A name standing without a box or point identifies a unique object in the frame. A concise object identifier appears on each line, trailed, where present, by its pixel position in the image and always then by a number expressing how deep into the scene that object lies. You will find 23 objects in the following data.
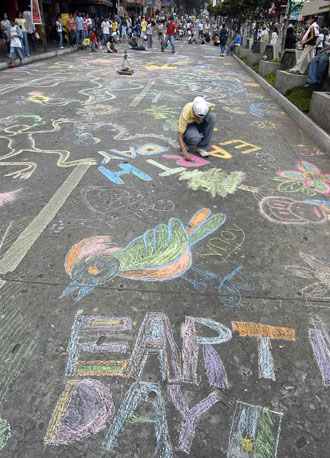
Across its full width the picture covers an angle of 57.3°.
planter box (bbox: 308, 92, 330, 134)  6.07
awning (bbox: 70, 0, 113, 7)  28.02
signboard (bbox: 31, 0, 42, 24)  15.31
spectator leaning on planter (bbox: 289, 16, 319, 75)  8.74
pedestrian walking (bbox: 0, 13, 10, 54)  13.76
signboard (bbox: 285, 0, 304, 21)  14.94
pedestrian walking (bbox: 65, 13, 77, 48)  20.83
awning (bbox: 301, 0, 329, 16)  10.48
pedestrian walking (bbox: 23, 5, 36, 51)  15.16
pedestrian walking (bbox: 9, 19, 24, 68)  12.82
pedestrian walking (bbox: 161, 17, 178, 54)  19.69
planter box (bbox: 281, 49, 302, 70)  9.98
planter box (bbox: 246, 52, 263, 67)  15.05
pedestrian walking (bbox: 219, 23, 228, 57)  20.48
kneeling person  4.64
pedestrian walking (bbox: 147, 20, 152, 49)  23.32
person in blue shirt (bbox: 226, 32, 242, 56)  21.01
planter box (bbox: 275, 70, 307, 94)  8.67
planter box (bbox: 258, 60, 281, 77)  11.63
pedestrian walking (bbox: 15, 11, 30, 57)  14.07
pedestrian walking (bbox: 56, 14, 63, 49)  19.57
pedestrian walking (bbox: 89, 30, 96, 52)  20.67
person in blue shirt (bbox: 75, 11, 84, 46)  21.00
